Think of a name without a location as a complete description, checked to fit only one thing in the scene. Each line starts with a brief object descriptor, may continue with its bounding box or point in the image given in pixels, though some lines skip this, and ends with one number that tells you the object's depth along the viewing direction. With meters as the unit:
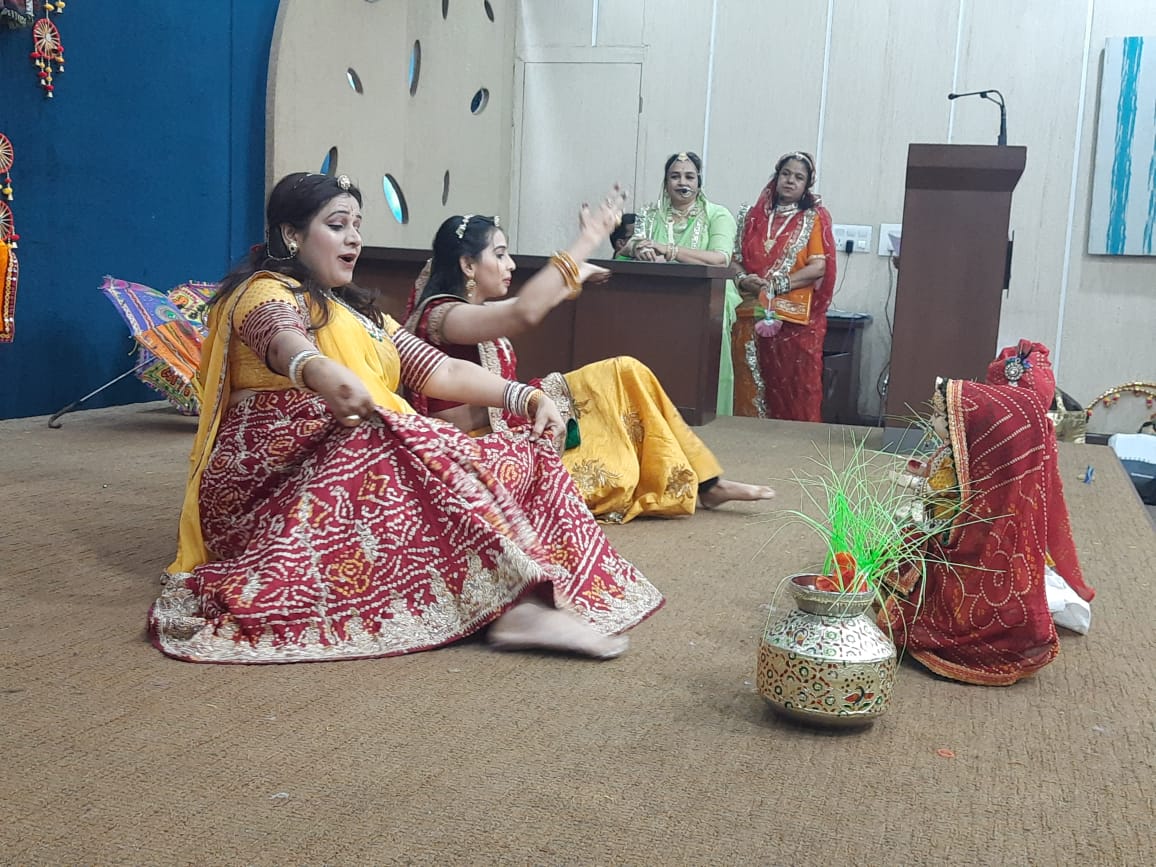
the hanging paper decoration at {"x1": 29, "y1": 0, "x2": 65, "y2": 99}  4.33
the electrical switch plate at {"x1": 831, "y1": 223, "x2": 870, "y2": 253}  6.57
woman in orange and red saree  5.40
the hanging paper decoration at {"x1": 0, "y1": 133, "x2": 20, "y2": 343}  3.86
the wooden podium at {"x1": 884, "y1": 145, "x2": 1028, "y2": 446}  4.20
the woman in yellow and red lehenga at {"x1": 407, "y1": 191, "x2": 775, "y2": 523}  2.74
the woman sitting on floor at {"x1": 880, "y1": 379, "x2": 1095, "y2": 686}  1.89
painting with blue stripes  6.16
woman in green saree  5.32
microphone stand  4.41
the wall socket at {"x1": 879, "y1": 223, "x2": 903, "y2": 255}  6.52
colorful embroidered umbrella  4.30
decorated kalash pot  1.61
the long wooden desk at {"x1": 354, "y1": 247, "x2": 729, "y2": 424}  4.93
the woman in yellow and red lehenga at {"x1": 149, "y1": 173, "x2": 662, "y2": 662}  1.95
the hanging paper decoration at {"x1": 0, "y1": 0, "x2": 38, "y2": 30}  4.11
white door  6.97
